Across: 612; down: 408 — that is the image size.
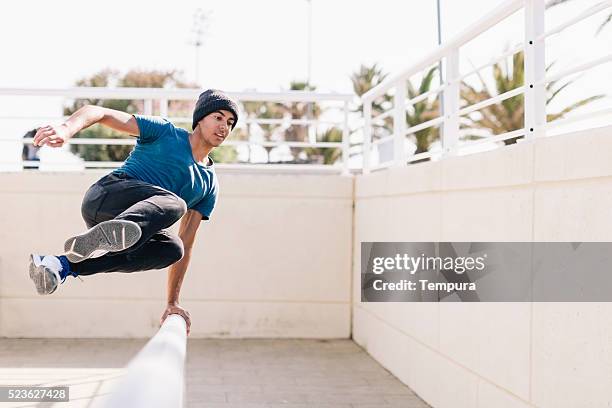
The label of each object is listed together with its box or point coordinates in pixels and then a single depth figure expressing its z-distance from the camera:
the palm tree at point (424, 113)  28.50
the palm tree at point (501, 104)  21.83
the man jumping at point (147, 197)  4.08
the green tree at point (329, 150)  34.88
